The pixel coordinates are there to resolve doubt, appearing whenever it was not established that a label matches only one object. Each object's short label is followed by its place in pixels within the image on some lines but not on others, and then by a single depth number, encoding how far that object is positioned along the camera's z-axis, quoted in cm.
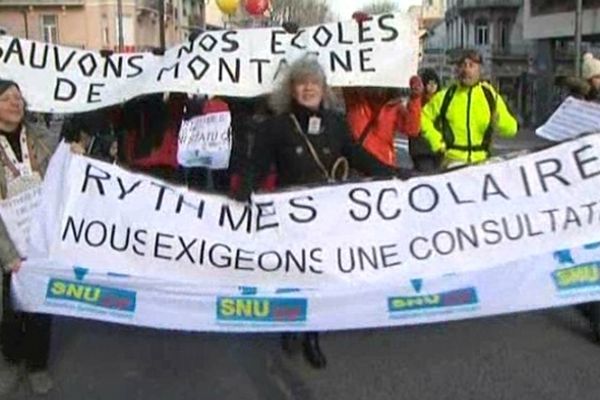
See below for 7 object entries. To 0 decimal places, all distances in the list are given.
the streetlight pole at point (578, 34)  2324
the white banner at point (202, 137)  892
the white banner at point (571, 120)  684
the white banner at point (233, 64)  761
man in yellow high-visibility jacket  715
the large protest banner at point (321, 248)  512
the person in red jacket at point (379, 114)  813
